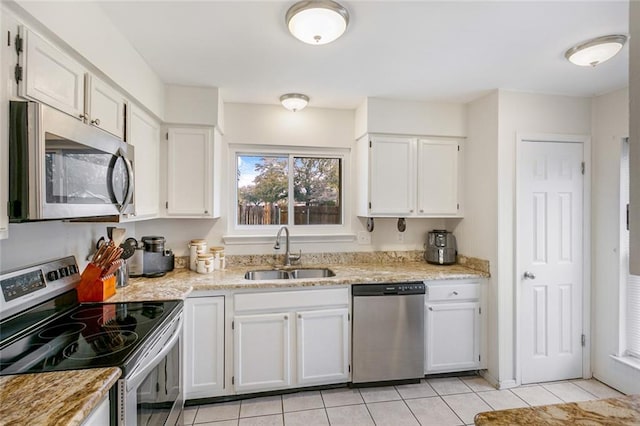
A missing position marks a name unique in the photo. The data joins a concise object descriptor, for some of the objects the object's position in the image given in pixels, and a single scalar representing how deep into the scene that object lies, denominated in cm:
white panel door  262
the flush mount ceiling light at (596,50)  182
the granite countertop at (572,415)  86
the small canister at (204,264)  264
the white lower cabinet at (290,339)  234
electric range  120
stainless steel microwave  105
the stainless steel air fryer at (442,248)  302
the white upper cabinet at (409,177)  292
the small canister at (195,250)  274
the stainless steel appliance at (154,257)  251
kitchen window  309
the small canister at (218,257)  278
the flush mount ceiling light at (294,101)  273
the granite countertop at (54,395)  88
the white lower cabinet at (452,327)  264
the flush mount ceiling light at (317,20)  152
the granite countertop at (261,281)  207
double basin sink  283
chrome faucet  296
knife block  182
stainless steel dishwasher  250
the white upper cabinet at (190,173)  261
